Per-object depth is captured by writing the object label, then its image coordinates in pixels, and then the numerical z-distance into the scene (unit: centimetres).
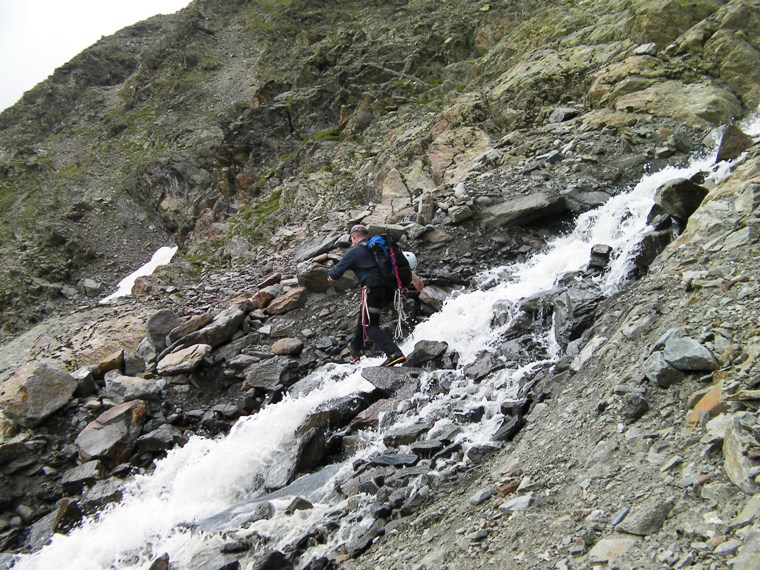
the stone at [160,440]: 1002
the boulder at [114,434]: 1002
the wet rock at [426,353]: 916
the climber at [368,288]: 977
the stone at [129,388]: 1124
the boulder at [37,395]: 1102
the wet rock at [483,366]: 776
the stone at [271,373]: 1094
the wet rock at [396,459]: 600
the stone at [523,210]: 1246
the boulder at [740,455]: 268
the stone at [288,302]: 1315
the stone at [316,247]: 1488
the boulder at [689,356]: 396
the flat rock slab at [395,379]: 836
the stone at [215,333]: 1241
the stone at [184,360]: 1173
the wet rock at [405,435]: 662
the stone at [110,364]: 1231
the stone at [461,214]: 1325
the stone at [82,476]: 951
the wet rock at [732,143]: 984
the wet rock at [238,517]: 609
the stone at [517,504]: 387
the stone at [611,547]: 282
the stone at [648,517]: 285
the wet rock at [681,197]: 802
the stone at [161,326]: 1333
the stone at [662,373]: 410
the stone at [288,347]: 1166
